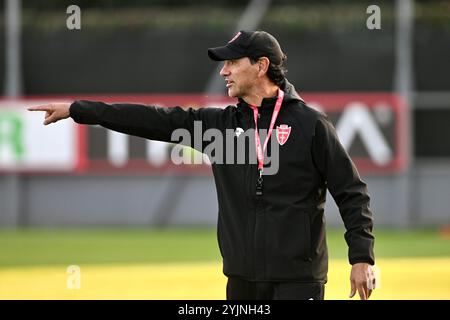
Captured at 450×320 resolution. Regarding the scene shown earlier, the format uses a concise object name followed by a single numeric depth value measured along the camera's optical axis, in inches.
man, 454.3
